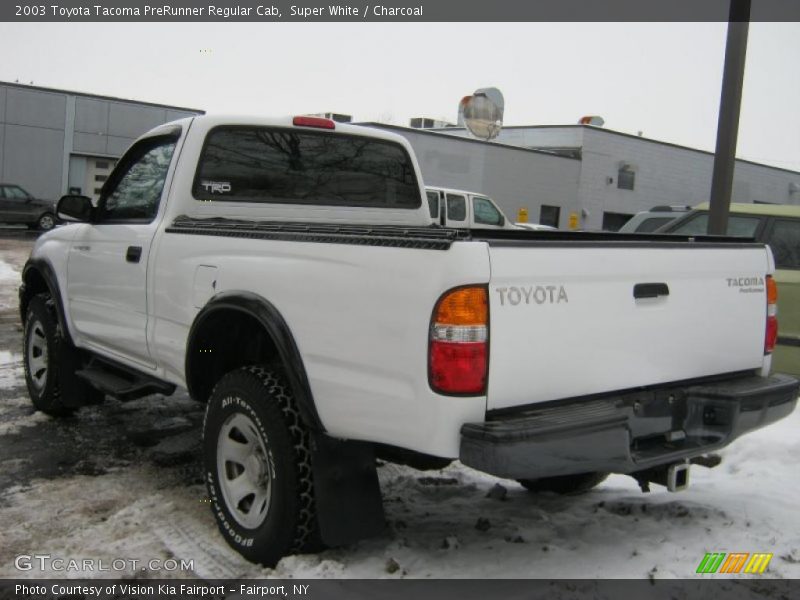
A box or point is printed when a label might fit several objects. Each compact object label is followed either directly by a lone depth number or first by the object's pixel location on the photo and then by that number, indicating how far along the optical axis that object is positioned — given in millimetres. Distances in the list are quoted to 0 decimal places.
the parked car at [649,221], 9312
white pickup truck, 2730
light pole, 6137
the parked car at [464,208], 15750
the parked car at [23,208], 26250
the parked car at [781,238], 6387
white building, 28562
